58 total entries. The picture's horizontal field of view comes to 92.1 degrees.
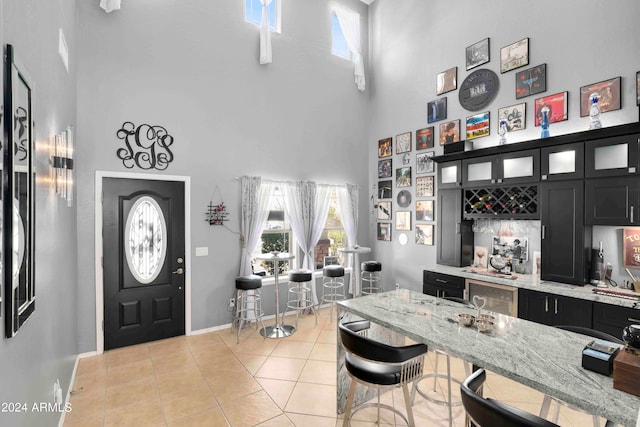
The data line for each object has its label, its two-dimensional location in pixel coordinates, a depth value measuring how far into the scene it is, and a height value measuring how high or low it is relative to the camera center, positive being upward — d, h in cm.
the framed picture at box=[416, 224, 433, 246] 517 -41
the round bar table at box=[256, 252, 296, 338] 440 -177
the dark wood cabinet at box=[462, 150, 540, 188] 375 +54
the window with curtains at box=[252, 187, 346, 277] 524 -51
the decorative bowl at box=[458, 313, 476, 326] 205 -73
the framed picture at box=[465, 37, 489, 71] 450 +234
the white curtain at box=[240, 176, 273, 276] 479 -12
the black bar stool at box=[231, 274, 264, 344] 436 -137
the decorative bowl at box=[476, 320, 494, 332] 196 -74
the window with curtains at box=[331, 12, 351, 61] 603 +337
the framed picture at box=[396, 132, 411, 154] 556 +124
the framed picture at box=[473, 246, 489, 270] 452 -69
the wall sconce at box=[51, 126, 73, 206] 231 +38
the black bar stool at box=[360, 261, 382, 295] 548 -131
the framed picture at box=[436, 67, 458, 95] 488 +210
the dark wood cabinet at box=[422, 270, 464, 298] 429 -108
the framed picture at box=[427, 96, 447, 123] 501 +166
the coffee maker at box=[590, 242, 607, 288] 338 -63
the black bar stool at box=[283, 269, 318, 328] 521 -151
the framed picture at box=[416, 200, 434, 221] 517 +0
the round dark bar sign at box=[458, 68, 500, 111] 443 +179
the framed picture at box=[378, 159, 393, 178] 593 +82
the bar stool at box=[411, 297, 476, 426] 252 -146
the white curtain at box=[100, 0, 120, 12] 380 +255
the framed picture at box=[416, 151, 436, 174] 517 +82
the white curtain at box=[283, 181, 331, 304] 534 -8
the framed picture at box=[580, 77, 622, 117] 333 +128
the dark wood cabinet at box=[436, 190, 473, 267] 454 -34
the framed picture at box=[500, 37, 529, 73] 407 +210
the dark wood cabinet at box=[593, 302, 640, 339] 283 -102
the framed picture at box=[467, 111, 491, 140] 449 +126
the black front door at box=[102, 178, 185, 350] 393 -67
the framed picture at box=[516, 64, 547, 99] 390 +168
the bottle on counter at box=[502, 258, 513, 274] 409 -77
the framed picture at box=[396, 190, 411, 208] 556 +22
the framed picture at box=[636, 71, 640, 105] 318 +127
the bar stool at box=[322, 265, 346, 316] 572 -153
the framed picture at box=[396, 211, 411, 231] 555 -19
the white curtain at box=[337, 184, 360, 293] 601 +0
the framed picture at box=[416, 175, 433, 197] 518 +41
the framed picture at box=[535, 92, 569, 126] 371 +129
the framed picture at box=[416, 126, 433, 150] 519 +123
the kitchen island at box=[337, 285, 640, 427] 127 -77
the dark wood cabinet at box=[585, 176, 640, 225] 299 +10
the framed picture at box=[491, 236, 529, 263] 412 -51
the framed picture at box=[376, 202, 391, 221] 596 -2
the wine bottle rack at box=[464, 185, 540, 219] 382 +11
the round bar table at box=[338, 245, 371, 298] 564 -121
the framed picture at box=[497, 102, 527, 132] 409 +128
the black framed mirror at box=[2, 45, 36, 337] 121 +6
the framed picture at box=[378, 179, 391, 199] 596 +41
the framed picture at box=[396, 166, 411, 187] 556 +61
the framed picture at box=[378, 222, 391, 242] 596 -41
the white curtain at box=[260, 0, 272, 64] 501 +276
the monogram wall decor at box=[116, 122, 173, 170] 402 +85
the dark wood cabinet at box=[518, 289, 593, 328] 315 -107
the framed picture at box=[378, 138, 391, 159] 593 +122
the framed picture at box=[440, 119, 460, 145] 484 +125
